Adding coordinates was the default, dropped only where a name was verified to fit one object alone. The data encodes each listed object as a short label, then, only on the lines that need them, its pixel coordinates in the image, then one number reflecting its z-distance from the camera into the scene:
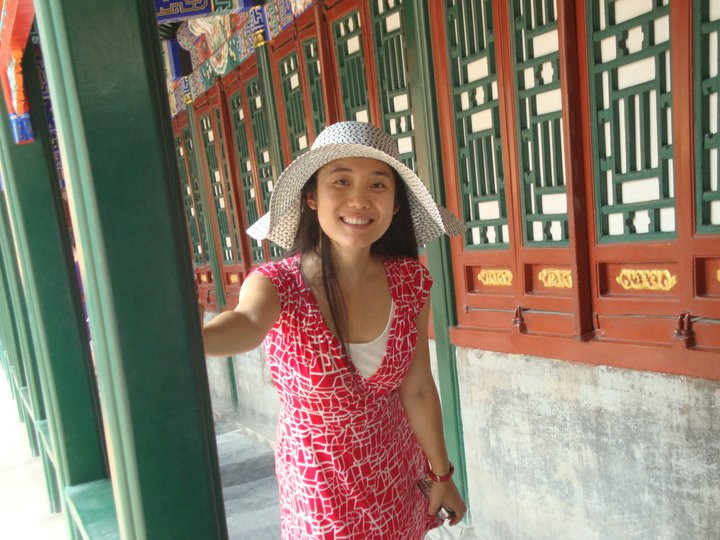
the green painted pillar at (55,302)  1.74
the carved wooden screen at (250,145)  5.62
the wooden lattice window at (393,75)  3.49
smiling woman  1.42
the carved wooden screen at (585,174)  2.23
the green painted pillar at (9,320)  5.54
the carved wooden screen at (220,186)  6.49
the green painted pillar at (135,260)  0.65
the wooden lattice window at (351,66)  3.85
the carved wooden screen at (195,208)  7.65
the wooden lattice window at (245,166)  6.02
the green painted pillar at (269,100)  5.07
